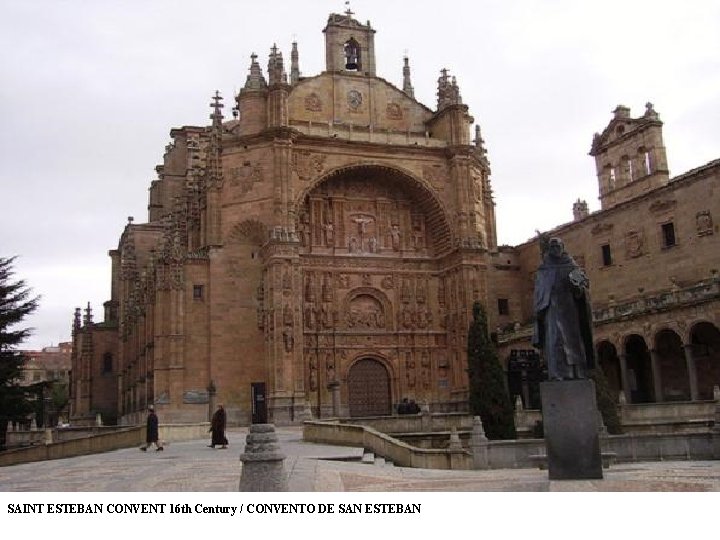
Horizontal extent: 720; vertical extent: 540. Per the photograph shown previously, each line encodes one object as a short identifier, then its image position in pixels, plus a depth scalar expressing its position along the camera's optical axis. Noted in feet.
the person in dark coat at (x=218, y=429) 78.95
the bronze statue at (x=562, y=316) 40.65
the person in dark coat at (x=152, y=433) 80.64
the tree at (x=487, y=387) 88.53
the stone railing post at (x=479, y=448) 65.41
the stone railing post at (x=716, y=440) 61.57
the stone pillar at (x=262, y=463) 34.91
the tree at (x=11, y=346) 103.19
